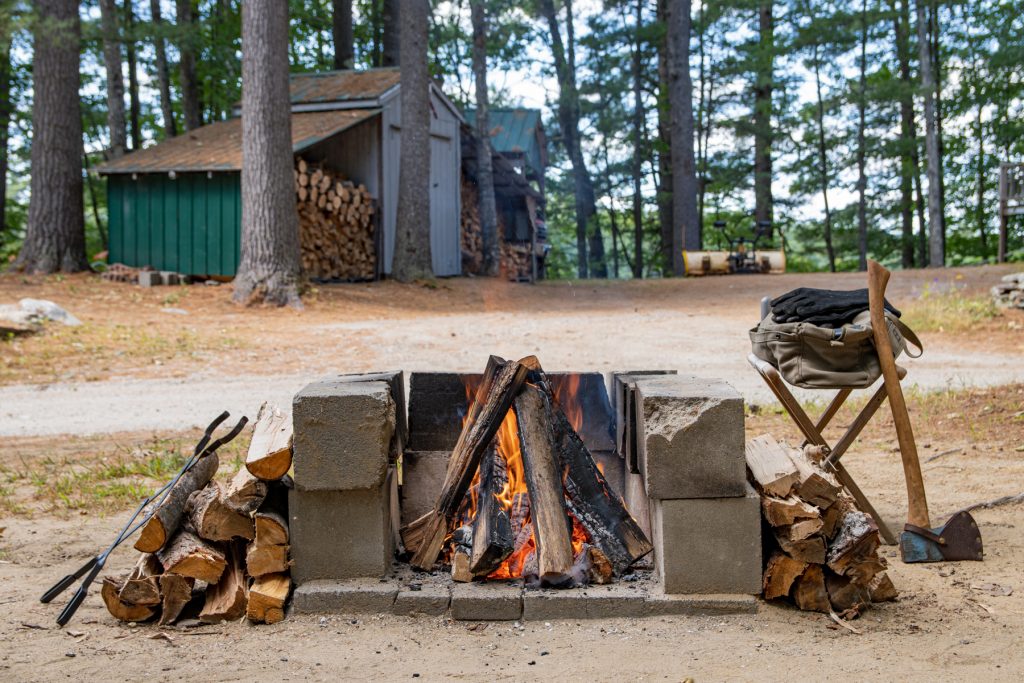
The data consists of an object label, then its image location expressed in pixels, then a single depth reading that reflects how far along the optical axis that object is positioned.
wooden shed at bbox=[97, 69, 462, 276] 16.38
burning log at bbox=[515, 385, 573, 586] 3.31
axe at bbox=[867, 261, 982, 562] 3.60
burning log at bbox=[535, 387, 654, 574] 3.46
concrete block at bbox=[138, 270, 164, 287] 15.36
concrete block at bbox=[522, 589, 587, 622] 3.20
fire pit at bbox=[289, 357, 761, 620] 3.21
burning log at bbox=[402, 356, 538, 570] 3.52
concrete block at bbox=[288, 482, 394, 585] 3.32
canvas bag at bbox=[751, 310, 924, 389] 3.61
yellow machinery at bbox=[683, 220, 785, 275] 21.83
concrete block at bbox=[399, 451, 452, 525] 4.07
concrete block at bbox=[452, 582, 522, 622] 3.20
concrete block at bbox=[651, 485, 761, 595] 3.25
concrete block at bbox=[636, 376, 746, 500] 3.21
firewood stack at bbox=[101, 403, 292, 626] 3.24
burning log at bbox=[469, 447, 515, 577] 3.30
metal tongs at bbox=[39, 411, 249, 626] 3.25
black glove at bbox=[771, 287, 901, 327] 3.70
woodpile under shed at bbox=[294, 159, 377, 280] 16.86
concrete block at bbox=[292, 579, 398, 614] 3.26
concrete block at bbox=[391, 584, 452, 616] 3.24
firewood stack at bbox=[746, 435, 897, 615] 3.19
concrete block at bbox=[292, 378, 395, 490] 3.21
